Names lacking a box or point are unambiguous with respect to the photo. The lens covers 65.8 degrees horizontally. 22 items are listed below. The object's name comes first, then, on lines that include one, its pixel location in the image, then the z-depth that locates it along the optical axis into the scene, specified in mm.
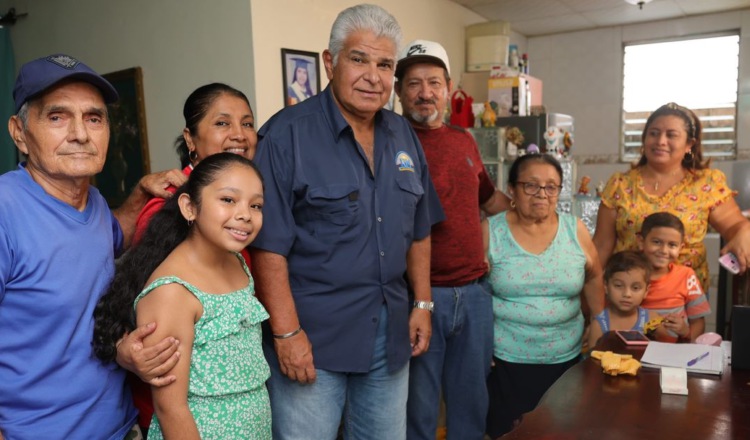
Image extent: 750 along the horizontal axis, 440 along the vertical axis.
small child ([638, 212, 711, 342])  2283
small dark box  1666
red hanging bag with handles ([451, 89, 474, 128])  4441
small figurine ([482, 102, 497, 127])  4344
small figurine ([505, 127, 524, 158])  4385
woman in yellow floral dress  2441
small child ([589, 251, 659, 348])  2225
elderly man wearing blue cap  1142
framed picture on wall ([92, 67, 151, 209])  4129
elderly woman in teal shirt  2102
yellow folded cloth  1626
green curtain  4598
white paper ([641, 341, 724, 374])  1648
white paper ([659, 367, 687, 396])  1494
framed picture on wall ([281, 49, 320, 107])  3586
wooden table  1285
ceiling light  5238
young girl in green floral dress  1244
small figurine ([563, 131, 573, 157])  4758
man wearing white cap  2104
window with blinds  6320
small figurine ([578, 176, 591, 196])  5031
